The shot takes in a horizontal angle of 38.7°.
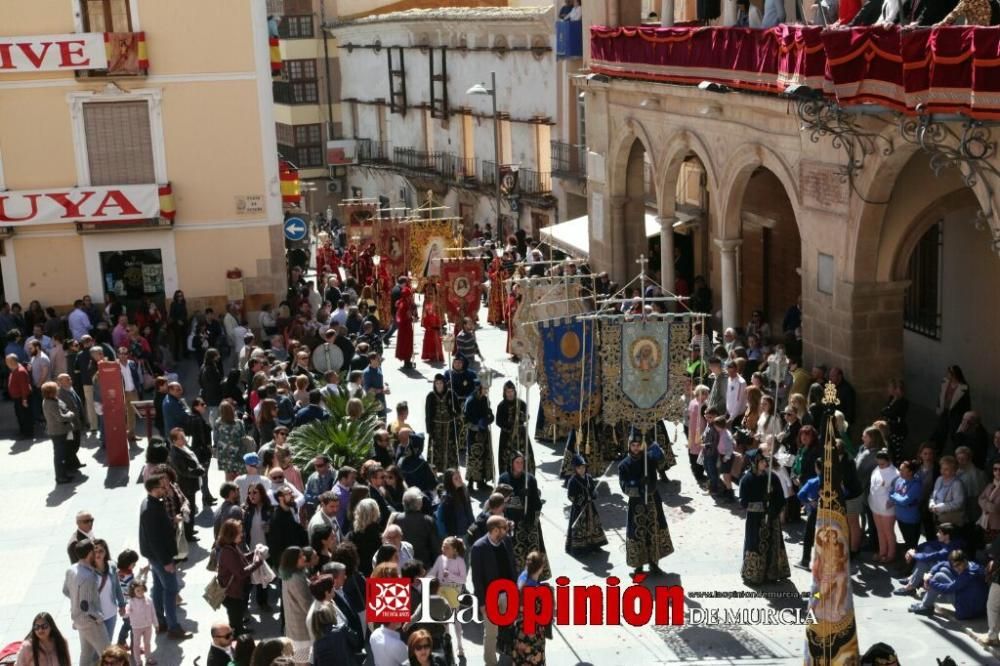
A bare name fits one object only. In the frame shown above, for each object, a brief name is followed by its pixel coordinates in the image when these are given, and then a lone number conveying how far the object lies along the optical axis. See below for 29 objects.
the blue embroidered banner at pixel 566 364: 16.48
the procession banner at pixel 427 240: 26.95
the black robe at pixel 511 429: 16.67
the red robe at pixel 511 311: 23.73
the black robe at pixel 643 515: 14.01
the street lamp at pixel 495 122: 32.78
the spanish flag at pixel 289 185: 27.72
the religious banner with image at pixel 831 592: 10.66
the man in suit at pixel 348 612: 11.12
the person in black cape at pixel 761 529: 13.66
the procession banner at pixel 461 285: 24.17
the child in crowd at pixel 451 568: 12.01
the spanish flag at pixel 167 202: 26.27
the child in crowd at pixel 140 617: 12.02
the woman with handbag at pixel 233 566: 12.43
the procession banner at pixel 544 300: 20.03
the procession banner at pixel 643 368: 15.67
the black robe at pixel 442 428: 17.50
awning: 29.31
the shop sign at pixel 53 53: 25.61
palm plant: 15.51
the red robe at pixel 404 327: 24.17
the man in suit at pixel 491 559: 12.02
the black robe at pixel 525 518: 13.73
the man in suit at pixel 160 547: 12.84
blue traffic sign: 27.45
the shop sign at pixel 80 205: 26.03
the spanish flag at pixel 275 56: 27.72
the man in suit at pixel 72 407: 18.56
